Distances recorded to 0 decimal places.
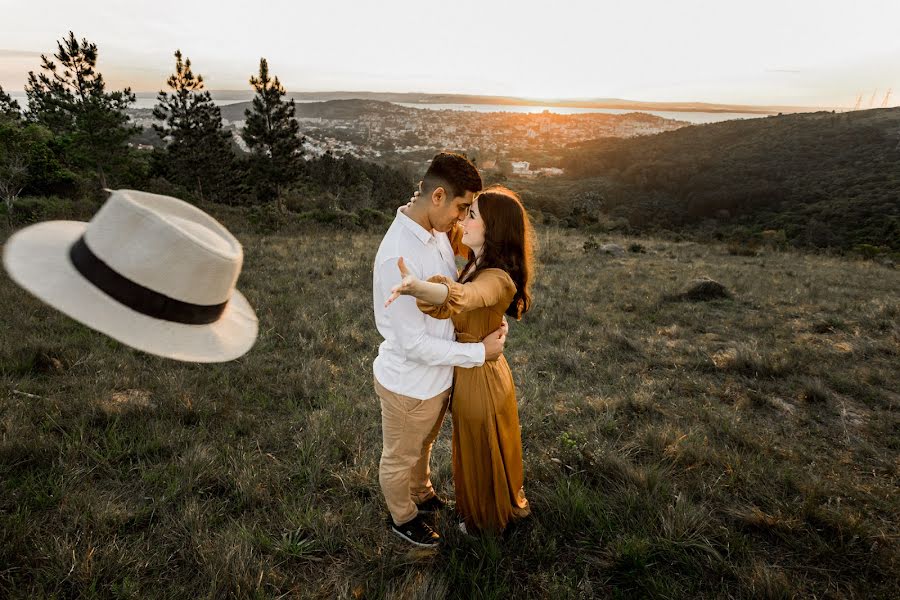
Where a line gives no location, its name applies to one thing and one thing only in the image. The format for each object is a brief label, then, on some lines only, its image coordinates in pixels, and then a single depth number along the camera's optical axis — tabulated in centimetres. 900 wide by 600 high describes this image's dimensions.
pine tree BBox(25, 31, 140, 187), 2492
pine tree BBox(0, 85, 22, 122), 3962
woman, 224
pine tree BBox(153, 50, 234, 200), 4053
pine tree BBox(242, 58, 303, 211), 4128
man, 224
